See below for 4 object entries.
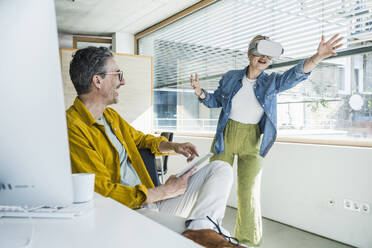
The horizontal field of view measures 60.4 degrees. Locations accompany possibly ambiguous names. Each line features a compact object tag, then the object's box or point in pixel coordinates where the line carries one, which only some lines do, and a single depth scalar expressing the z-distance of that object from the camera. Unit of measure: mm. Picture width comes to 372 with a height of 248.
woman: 2258
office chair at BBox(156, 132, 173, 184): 3227
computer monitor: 498
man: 1244
